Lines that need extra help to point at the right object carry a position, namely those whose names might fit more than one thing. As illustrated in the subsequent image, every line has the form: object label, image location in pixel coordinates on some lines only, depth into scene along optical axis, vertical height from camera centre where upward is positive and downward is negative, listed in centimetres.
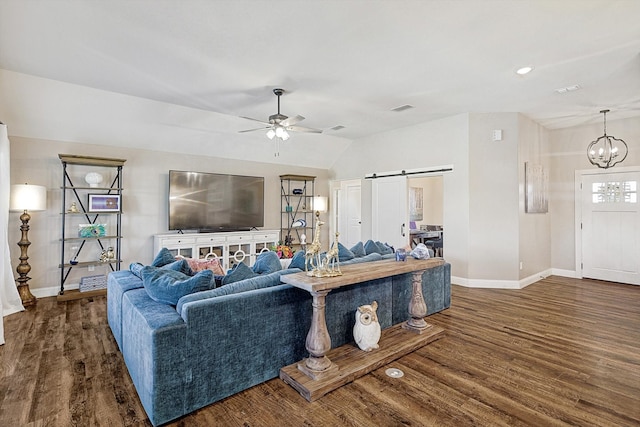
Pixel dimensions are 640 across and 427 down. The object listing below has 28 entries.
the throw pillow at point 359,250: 375 -38
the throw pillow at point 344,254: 347 -39
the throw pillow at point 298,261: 294 -40
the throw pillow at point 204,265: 330 -49
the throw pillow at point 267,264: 284 -41
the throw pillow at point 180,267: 271 -41
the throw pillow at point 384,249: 407 -40
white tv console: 565 -49
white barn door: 632 +15
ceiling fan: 415 +125
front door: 554 -15
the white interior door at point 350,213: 797 +14
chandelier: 554 +118
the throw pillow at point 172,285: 232 -49
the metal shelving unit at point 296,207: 752 +28
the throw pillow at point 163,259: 317 -41
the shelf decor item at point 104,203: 498 +24
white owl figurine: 274 -96
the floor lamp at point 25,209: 428 +13
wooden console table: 229 -115
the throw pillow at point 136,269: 316 -51
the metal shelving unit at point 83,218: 476 +0
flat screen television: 584 +33
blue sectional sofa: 196 -84
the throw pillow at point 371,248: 398 -37
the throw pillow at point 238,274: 256 -46
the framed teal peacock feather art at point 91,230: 499 -19
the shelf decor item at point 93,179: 496 +62
